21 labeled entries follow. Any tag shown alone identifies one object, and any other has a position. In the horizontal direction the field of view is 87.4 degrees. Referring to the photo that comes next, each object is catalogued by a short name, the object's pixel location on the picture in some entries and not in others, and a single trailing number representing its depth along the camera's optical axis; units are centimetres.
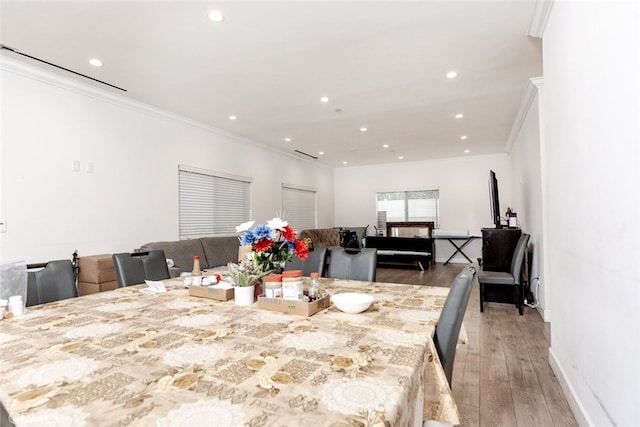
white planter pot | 167
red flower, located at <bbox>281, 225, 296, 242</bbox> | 176
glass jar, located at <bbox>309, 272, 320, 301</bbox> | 160
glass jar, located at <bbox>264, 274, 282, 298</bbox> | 162
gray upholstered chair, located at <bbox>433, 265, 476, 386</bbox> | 128
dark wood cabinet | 439
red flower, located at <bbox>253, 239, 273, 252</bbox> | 169
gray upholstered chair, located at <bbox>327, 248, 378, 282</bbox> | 236
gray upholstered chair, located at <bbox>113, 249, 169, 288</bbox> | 227
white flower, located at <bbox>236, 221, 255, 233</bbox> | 182
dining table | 73
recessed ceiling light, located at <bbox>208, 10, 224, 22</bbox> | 231
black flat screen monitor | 481
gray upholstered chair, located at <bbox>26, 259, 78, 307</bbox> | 181
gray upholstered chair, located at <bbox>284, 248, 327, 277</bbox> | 258
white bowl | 148
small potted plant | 168
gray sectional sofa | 414
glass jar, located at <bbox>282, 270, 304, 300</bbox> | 157
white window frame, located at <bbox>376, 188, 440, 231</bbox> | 845
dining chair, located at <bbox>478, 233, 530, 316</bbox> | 376
